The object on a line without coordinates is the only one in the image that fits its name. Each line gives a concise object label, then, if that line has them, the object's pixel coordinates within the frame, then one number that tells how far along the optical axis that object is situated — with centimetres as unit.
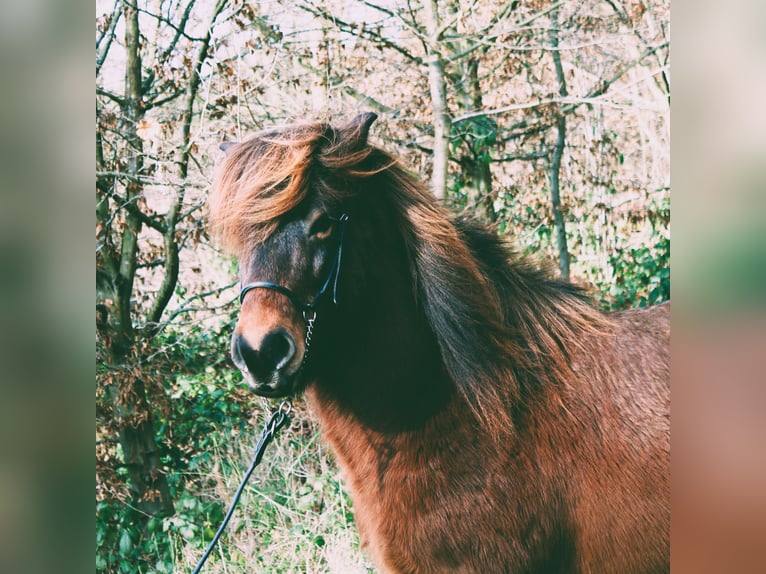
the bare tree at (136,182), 476
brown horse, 237
